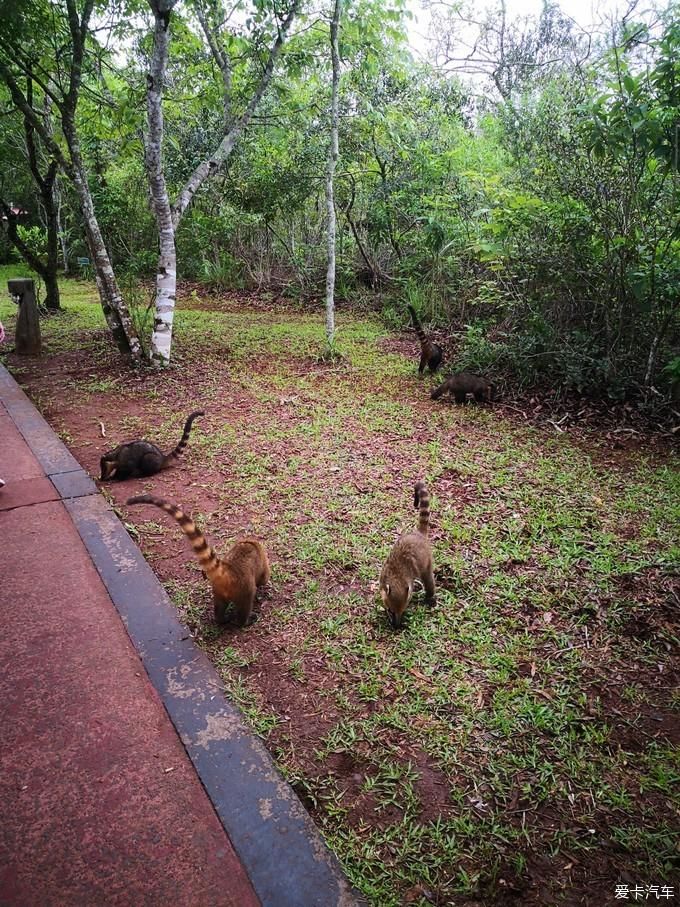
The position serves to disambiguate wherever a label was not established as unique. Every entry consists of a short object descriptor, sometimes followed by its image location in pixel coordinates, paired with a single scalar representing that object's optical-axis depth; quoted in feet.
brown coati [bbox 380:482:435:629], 9.84
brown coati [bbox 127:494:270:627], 9.27
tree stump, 28.37
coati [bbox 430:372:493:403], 21.53
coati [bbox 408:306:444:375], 25.25
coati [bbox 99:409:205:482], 15.58
